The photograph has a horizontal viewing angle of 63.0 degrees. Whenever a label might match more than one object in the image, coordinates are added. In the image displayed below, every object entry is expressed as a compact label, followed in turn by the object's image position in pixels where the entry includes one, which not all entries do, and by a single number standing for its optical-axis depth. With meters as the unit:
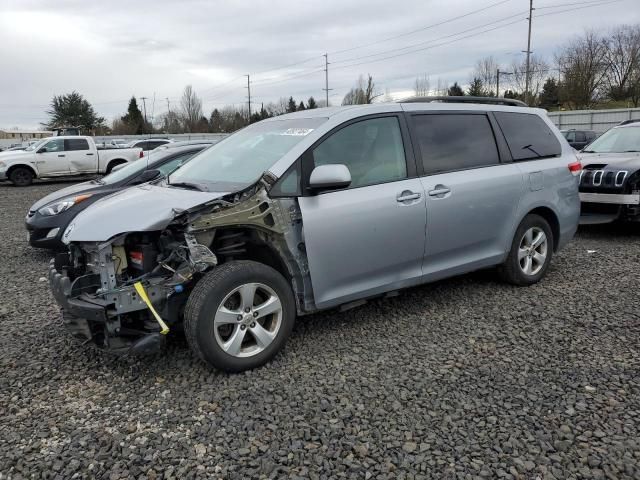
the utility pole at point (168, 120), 76.05
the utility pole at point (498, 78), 60.37
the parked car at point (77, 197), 6.67
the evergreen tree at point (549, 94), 55.49
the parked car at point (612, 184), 7.18
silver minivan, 3.38
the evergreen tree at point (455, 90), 53.22
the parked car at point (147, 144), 24.00
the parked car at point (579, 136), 21.30
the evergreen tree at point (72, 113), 68.69
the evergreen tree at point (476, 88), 57.38
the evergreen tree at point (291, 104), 78.72
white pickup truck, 18.25
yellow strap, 3.28
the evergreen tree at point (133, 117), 71.06
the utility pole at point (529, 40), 42.56
